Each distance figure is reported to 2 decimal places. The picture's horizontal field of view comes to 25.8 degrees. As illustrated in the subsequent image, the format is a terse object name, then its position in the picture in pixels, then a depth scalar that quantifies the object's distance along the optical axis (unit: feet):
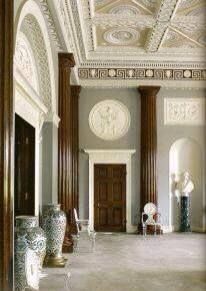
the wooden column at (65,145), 30.14
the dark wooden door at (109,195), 42.75
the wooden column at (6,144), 10.63
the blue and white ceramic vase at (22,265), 15.87
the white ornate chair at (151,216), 40.50
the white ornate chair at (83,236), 30.38
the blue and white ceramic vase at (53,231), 24.47
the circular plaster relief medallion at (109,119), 43.24
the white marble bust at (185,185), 42.19
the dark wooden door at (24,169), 24.49
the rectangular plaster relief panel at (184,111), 43.16
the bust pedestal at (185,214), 41.96
